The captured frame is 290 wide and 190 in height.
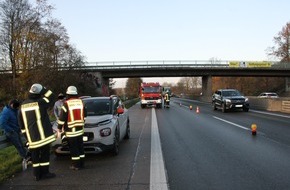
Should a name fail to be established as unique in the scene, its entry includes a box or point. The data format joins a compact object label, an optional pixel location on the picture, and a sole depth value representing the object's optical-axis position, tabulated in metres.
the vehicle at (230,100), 28.47
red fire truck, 40.28
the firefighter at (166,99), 39.53
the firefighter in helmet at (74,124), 8.02
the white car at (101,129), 8.98
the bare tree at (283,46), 85.25
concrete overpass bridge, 62.12
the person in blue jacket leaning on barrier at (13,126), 8.87
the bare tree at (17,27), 39.06
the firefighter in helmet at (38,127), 7.20
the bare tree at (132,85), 116.49
